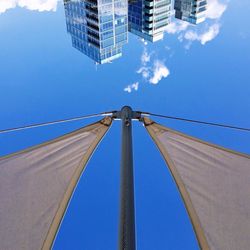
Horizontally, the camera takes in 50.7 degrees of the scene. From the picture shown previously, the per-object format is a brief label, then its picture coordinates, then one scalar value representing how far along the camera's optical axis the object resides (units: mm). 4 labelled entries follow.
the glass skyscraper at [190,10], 61438
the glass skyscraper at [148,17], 54875
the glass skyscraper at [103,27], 41500
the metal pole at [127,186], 2434
